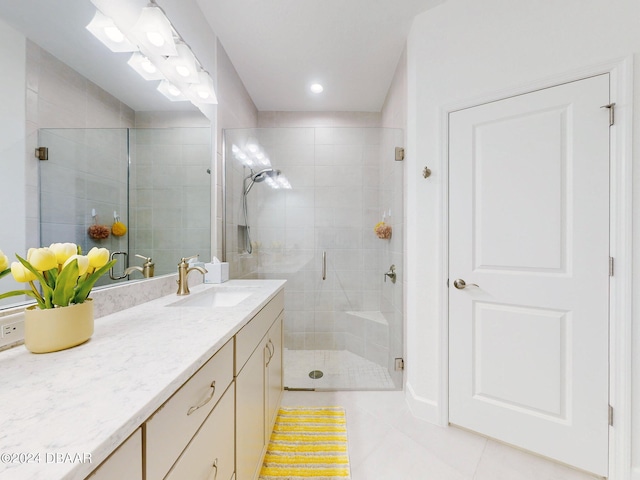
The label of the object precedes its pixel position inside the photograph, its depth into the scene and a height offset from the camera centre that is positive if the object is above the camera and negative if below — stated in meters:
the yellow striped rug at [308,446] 1.27 -1.14
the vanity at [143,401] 0.37 -0.29
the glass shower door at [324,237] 2.35 +0.01
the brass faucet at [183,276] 1.39 -0.20
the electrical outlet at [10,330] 0.67 -0.24
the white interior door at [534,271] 1.26 -0.18
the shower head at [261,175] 2.35 +0.58
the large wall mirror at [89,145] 0.75 +0.36
